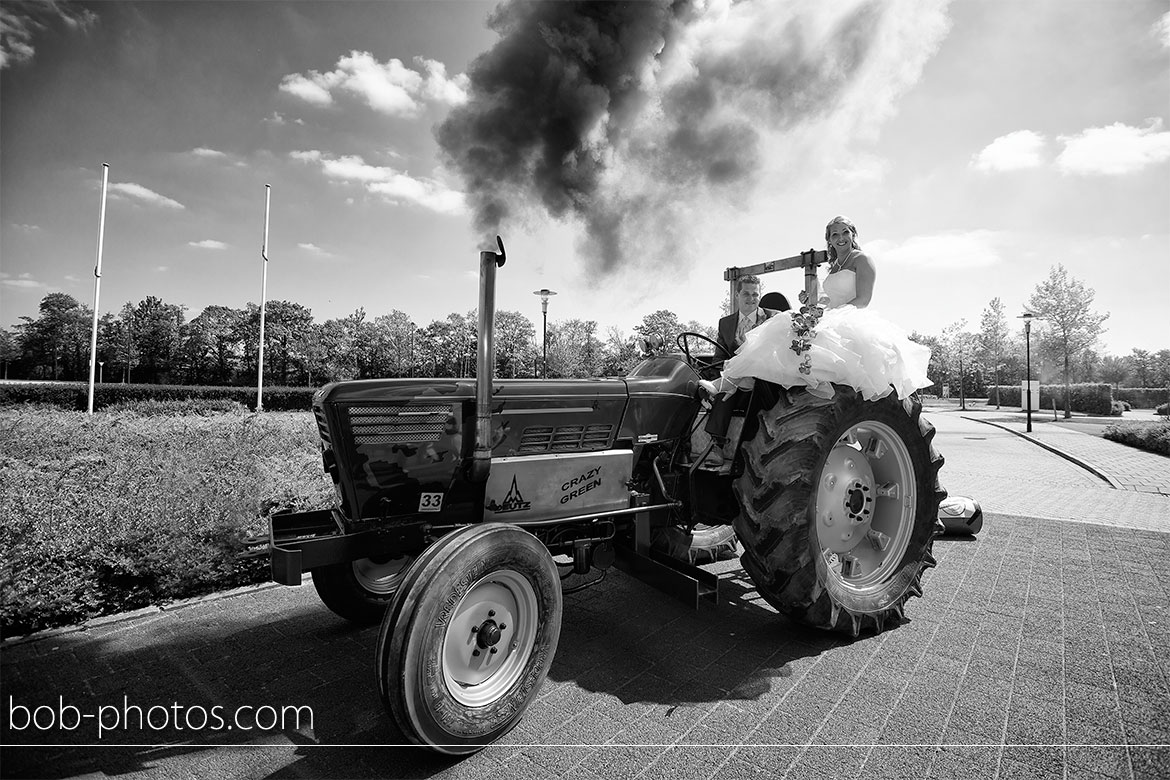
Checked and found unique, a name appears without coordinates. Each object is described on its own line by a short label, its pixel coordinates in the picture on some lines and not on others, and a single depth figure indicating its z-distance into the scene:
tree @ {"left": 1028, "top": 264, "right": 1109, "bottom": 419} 27.48
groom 4.53
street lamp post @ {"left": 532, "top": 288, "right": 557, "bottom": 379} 18.25
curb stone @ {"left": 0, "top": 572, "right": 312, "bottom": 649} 3.31
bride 3.36
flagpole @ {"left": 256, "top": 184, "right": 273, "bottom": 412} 18.11
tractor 2.45
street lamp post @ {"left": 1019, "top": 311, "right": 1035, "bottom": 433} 20.97
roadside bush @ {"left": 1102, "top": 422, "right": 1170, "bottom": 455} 13.80
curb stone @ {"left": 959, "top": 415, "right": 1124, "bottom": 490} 9.64
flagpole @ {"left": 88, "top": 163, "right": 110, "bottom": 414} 13.95
